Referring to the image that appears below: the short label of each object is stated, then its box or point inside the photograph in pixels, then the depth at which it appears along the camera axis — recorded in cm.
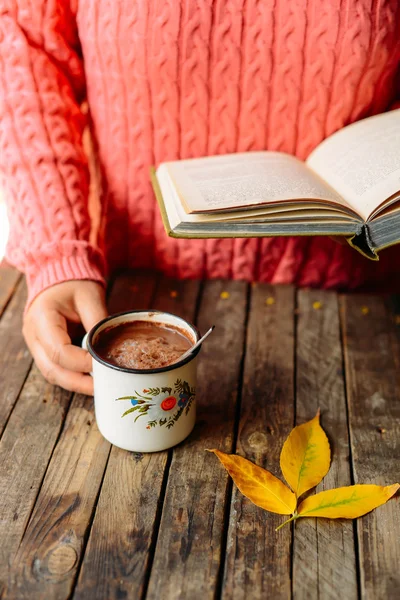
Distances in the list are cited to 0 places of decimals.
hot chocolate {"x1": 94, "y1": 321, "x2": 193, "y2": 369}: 77
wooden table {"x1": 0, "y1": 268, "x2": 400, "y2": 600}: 66
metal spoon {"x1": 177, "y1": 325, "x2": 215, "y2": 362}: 77
